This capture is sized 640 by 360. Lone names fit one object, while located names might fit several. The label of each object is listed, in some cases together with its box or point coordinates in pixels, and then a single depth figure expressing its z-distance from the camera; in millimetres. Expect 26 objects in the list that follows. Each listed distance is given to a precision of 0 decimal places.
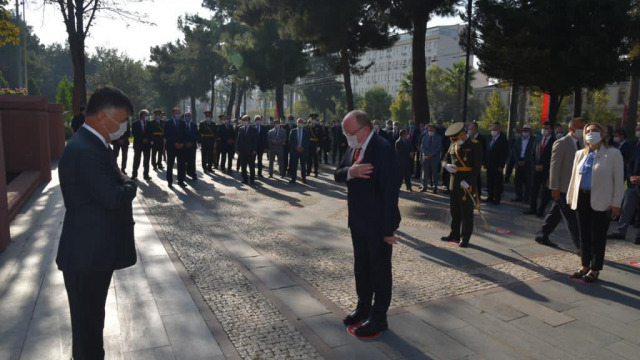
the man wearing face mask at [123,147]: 14446
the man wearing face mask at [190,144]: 13367
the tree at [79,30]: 19547
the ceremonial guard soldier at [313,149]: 15984
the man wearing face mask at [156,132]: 15141
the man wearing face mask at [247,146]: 14008
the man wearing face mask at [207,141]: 16594
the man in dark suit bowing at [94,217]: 2707
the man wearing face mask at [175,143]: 12906
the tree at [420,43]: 19000
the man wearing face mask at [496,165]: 11602
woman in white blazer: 5445
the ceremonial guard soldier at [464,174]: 7176
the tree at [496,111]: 48125
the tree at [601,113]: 38969
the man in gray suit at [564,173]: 6840
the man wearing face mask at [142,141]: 14414
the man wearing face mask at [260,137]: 14531
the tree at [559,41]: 14828
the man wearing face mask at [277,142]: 15545
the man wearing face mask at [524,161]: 11667
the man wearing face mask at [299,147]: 14469
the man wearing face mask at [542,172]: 10023
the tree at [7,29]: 13828
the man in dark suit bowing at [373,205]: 3924
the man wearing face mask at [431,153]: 12844
